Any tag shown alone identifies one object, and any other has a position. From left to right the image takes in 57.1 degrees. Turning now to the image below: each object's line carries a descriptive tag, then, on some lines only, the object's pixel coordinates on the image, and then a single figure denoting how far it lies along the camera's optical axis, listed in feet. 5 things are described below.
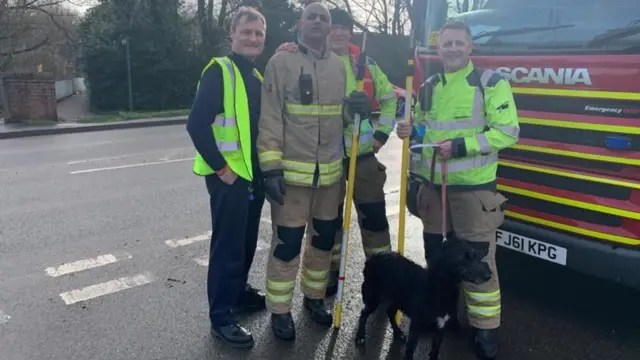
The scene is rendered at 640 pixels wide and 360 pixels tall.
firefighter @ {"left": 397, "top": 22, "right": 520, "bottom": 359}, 11.26
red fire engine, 11.32
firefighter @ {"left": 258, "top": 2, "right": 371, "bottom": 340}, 11.66
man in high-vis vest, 11.26
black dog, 10.67
